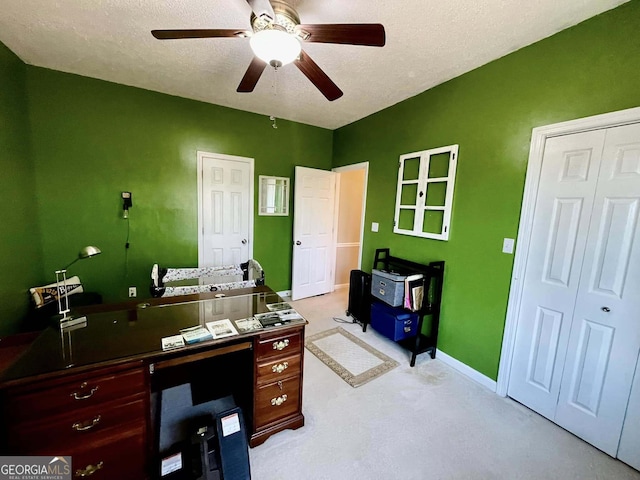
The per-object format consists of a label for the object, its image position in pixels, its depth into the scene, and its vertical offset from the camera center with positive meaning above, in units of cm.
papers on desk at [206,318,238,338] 141 -70
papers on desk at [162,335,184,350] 127 -70
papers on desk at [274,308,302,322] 163 -68
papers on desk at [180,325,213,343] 134 -70
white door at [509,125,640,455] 153 -41
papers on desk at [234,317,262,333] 148 -69
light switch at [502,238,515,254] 204 -18
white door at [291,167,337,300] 391 -32
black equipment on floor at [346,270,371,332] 310 -104
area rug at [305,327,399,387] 231 -143
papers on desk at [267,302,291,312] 177 -68
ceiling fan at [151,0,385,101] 128 +93
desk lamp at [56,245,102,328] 142 -67
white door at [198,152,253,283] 338 -2
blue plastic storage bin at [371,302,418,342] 255 -108
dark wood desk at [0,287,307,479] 104 -85
